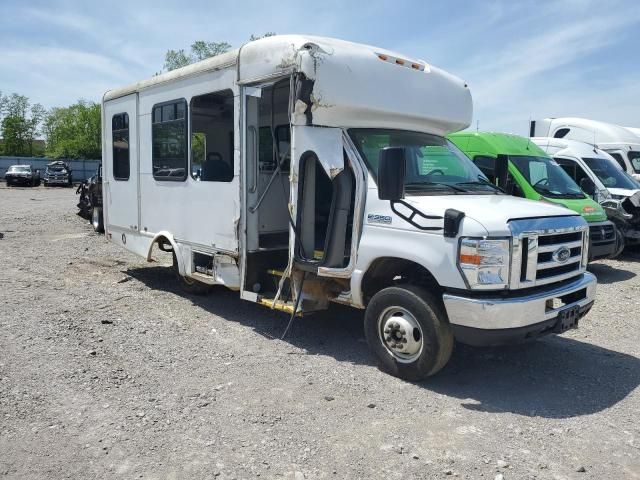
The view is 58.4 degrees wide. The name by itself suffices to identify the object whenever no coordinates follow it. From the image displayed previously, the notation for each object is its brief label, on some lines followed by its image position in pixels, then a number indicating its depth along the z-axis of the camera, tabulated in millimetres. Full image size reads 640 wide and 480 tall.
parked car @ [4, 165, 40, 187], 37594
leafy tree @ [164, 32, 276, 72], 47438
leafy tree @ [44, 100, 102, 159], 65812
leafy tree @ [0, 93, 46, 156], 66062
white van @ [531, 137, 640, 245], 11219
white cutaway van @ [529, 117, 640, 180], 14734
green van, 9656
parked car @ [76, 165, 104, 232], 15125
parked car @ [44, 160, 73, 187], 38719
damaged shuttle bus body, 4609
